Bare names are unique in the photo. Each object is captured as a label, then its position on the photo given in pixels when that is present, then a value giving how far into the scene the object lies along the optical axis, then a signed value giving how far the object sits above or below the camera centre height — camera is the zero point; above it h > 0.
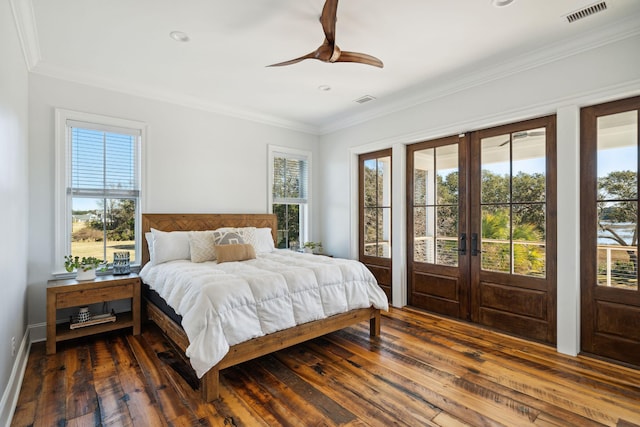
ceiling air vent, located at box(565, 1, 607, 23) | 2.37 +1.54
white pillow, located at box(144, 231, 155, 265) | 3.72 -0.33
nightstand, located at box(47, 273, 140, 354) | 2.93 -0.83
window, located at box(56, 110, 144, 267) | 3.41 +0.31
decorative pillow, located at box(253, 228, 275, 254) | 4.33 -0.39
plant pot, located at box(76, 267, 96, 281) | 3.19 -0.62
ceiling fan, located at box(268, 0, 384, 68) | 2.14 +1.29
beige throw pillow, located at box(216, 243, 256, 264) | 3.49 -0.44
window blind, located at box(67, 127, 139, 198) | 3.51 +0.56
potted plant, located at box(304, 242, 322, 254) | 5.19 -0.56
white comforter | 2.23 -0.68
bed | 2.27 -0.97
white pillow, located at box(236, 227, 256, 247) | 4.12 -0.27
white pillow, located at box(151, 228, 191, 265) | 3.57 -0.38
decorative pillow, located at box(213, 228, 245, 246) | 3.72 -0.29
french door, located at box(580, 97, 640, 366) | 2.66 -0.14
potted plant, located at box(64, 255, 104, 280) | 3.19 -0.54
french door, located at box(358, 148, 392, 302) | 4.68 -0.01
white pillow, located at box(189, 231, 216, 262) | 3.59 -0.39
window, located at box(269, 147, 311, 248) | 5.25 +0.35
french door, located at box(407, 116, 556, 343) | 3.19 -0.15
